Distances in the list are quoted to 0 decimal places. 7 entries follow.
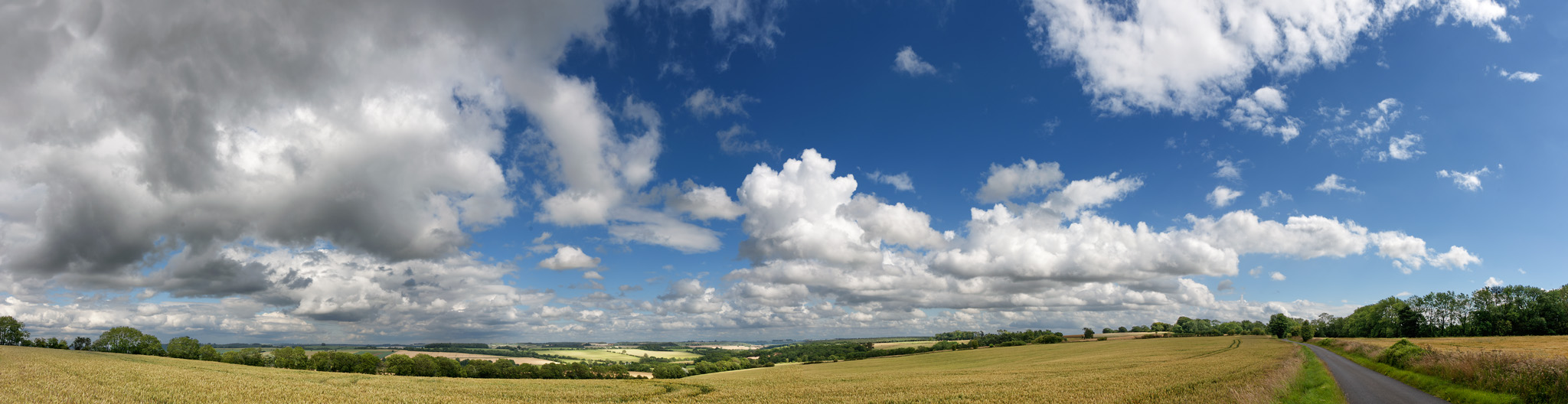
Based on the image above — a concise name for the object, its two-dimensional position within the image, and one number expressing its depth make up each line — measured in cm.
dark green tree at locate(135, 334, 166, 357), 10581
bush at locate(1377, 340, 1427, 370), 3979
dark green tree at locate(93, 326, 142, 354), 10212
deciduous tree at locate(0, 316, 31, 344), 10650
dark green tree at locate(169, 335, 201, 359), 10156
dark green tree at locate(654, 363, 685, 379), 9300
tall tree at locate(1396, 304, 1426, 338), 12662
